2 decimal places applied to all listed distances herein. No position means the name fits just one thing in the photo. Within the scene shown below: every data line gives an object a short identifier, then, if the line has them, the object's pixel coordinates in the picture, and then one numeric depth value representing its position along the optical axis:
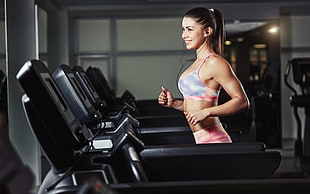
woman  2.33
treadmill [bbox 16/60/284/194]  1.65
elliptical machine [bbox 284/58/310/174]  6.88
